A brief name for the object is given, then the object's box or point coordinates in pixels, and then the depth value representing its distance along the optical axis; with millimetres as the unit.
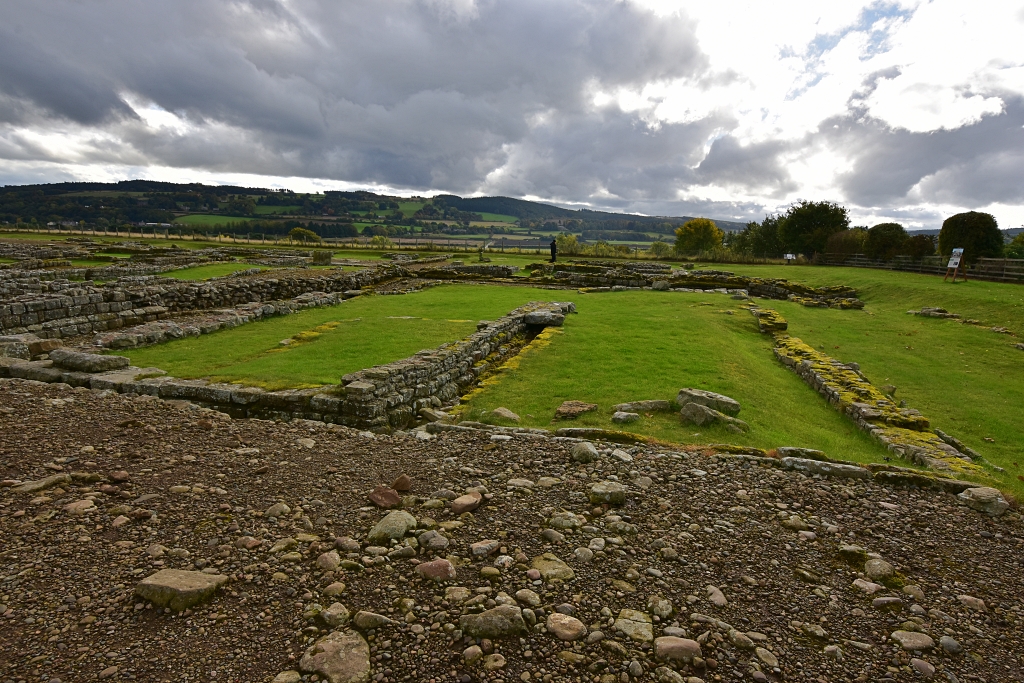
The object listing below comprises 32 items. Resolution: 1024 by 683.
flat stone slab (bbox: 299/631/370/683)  3154
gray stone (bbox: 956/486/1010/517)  5352
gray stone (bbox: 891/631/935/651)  3562
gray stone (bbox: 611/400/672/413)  8789
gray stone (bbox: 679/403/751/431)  8109
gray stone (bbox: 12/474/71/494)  5082
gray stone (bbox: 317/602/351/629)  3578
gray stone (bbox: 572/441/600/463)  6395
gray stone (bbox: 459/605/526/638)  3545
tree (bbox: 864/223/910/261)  41125
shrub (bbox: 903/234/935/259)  37844
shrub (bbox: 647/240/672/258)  59844
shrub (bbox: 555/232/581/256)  61966
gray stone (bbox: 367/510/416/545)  4578
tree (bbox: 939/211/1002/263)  31078
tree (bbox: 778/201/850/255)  55156
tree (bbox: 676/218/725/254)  70938
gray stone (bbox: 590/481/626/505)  5352
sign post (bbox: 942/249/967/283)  28042
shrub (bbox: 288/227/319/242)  74750
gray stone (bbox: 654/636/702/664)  3414
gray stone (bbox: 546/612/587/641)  3562
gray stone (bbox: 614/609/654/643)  3588
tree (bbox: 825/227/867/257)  46875
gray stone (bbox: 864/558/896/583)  4316
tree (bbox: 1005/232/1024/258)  36531
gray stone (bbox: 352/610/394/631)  3580
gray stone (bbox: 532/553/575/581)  4193
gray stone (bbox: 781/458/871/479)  6109
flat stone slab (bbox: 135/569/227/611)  3650
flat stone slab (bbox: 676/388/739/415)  8570
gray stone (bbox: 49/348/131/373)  10188
